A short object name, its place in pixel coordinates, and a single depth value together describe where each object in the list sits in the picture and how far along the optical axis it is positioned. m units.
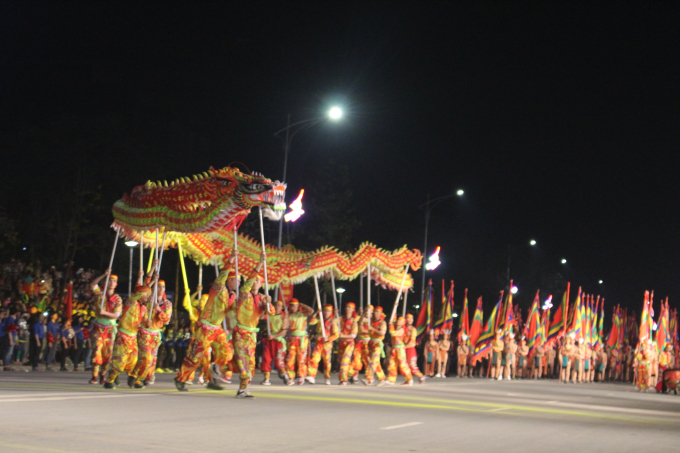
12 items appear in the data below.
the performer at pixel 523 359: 31.66
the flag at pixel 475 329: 31.00
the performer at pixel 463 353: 30.63
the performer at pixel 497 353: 29.47
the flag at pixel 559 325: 34.06
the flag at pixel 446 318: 29.58
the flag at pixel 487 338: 30.22
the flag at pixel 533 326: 32.78
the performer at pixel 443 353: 28.86
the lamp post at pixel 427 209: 33.97
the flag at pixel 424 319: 29.41
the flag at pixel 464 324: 31.00
